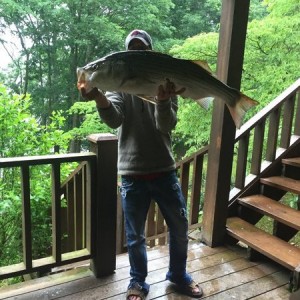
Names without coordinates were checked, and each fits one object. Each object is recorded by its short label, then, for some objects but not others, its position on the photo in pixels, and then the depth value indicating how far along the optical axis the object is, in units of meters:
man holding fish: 1.85
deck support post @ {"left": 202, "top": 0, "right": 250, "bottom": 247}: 2.58
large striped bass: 1.41
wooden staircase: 2.52
